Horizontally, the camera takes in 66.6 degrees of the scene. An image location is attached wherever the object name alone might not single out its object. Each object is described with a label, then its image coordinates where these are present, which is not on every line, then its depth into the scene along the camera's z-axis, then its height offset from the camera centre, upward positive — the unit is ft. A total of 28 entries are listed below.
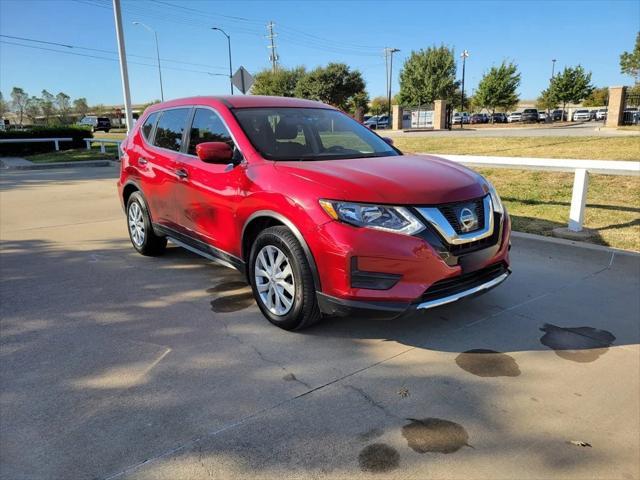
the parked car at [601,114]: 187.92 +2.64
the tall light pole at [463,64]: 186.34 +22.32
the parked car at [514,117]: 186.91 +2.06
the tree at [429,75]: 170.40 +16.78
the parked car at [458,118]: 185.98 +2.07
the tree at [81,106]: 334.03 +16.75
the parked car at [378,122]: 165.78 +1.04
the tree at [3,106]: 305.53 +16.07
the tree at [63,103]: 310.24 +17.68
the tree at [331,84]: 169.07 +14.45
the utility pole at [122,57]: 51.96 +7.69
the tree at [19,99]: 296.10 +19.32
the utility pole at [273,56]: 216.33 +30.85
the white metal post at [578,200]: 18.78 -2.97
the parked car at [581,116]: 189.78 +2.07
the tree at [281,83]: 179.32 +16.17
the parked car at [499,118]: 186.17 +1.81
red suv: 10.28 -1.97
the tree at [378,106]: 263.29 +10.47
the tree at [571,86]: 177.58 +12.73
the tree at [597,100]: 262.47 +11.06
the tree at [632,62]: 157.23 +18.93
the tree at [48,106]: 296.12 +15.55
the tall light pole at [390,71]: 215.06 +23.84
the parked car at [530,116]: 173.78 +2.14
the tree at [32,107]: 300.81 +14.77
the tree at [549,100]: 185.37 +8.16
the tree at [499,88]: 169.68 +11.98
